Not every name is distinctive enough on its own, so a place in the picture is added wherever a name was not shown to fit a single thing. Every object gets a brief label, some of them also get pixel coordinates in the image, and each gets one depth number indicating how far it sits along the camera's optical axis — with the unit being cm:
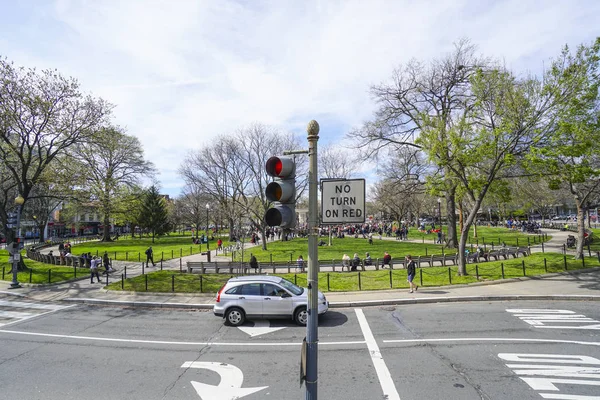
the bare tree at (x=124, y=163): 4428
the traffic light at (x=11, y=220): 1906
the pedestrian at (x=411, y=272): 1406
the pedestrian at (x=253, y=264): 1995
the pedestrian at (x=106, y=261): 2012
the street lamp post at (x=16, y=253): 1750
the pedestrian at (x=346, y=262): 1973
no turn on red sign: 388
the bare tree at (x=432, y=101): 2561
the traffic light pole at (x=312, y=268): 383
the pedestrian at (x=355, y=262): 1984
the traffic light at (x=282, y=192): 365
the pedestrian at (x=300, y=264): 1936
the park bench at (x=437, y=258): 2052
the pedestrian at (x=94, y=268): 1828
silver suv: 1047
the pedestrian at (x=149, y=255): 2402
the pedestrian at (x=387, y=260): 1941
